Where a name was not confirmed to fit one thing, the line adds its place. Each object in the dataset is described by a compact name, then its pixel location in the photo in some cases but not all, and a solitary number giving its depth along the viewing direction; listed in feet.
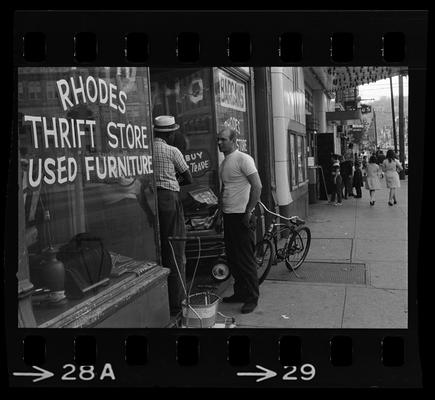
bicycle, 18.04
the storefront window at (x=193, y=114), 20.15
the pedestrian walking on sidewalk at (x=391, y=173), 33.96
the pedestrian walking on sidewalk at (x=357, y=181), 43.20
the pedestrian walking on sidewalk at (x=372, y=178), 37.17
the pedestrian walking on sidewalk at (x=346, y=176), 44.24
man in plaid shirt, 15.14
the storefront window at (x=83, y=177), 10.59
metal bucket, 13.20
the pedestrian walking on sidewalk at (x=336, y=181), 38.65
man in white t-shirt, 14.89
